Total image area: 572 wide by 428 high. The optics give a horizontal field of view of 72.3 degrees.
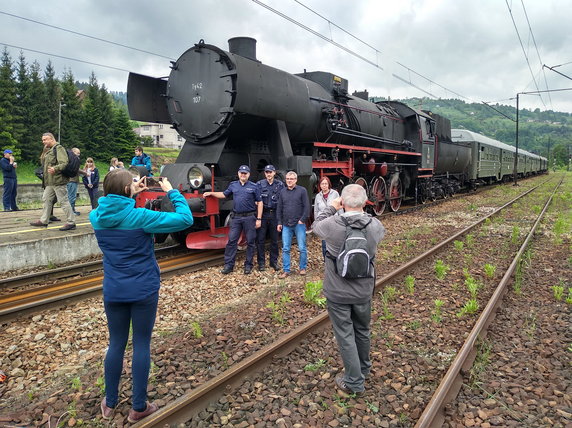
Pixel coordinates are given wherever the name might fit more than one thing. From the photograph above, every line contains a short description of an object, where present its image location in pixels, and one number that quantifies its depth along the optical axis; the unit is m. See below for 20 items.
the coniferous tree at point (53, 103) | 46.78
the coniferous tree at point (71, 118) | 47.12
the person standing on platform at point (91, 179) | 10.12
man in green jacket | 7.68
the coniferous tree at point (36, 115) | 44.72
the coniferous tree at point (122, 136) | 48.59
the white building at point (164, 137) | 77.97
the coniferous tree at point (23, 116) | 43.41
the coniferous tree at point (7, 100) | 40.81
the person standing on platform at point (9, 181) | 10.77
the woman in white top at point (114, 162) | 10.74
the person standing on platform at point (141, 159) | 8.78
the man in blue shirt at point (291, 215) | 6.56
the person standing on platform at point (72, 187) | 9.02
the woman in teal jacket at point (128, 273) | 2.73
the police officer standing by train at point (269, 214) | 6.82
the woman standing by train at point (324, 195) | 6.04
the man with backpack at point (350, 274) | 3.02
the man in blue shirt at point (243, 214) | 6.57
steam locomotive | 6.93
